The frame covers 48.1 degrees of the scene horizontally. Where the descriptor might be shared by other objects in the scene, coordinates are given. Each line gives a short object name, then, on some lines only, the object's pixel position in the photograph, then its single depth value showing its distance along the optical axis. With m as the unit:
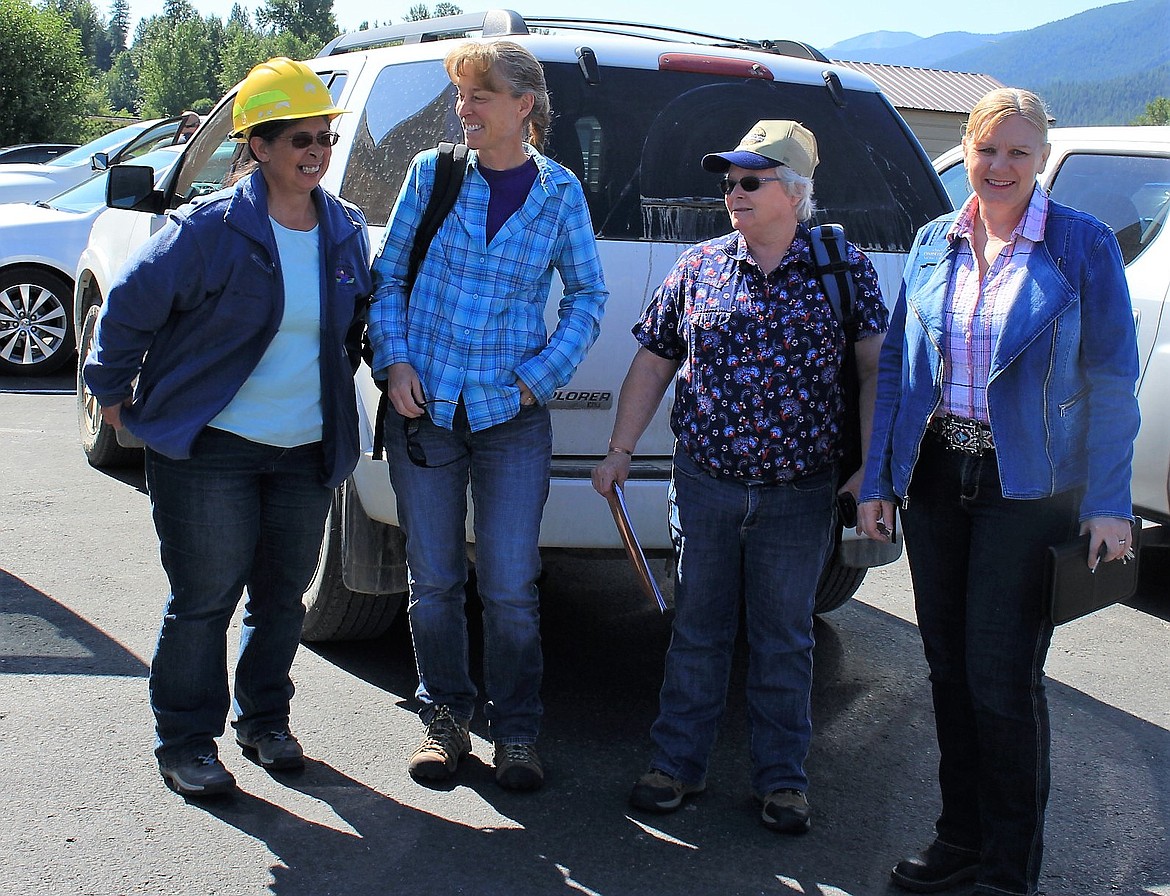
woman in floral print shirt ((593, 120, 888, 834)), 3.21
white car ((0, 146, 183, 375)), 9.66
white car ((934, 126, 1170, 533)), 5.46
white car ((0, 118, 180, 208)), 14.39
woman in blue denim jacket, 2.80
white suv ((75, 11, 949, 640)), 3.82
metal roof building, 42.69
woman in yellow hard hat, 3.18
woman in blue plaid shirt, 3.37
